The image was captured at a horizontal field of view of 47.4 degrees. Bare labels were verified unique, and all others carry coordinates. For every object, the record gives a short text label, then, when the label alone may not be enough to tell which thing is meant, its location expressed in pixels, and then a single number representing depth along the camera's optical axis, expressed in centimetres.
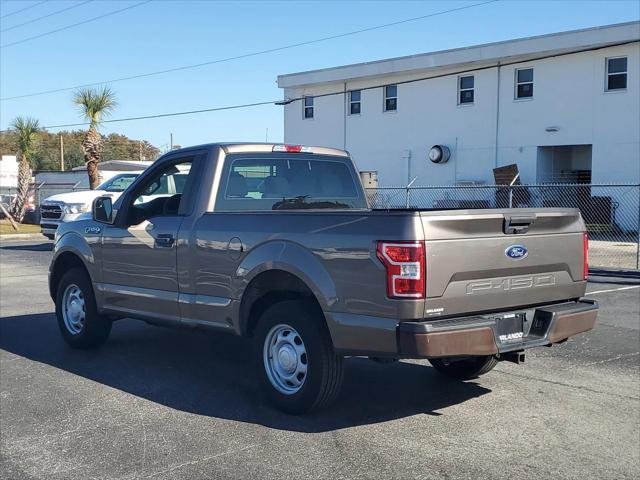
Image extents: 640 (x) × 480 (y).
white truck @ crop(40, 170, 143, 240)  1858
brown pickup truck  476
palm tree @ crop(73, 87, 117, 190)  2903
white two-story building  2555
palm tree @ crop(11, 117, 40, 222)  3297
